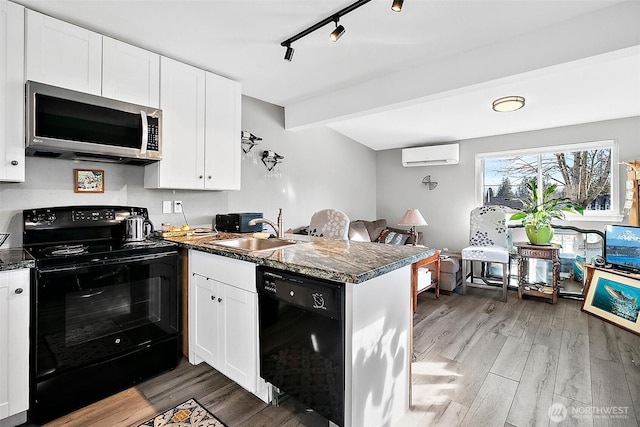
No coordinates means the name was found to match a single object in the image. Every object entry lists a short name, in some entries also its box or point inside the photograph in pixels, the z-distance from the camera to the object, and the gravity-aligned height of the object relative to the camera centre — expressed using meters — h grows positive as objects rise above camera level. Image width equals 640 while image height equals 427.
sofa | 4.76 -0.36
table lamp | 4.61 -0.14
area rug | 1.67 -1.16
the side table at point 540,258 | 3.72 -0.68
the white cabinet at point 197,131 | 2.48 +0.67
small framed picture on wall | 2.29 +0.20
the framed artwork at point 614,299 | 2.82 -0.84
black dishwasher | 1.41 -0.65
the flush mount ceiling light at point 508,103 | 3.19 +1.14
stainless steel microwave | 1.86 +0.54
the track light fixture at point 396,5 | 1.63 +1.09
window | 3.89 +0.52
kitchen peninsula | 1.38 -0.53
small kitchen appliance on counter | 2.85 -0.13
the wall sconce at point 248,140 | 3.32 +0.76
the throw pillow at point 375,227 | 5.11 -0.28
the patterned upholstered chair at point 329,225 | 3.29 -0.16
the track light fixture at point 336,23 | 1.90 +1.25
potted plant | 3.86 +0.00
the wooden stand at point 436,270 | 3.49 -0.75
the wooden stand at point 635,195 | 3.32 +0.19
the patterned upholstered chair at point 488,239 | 3.91 -0.39
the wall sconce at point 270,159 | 3.64 +0.61
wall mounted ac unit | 4.77 +0.89
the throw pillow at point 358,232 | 4.66 -0.33
